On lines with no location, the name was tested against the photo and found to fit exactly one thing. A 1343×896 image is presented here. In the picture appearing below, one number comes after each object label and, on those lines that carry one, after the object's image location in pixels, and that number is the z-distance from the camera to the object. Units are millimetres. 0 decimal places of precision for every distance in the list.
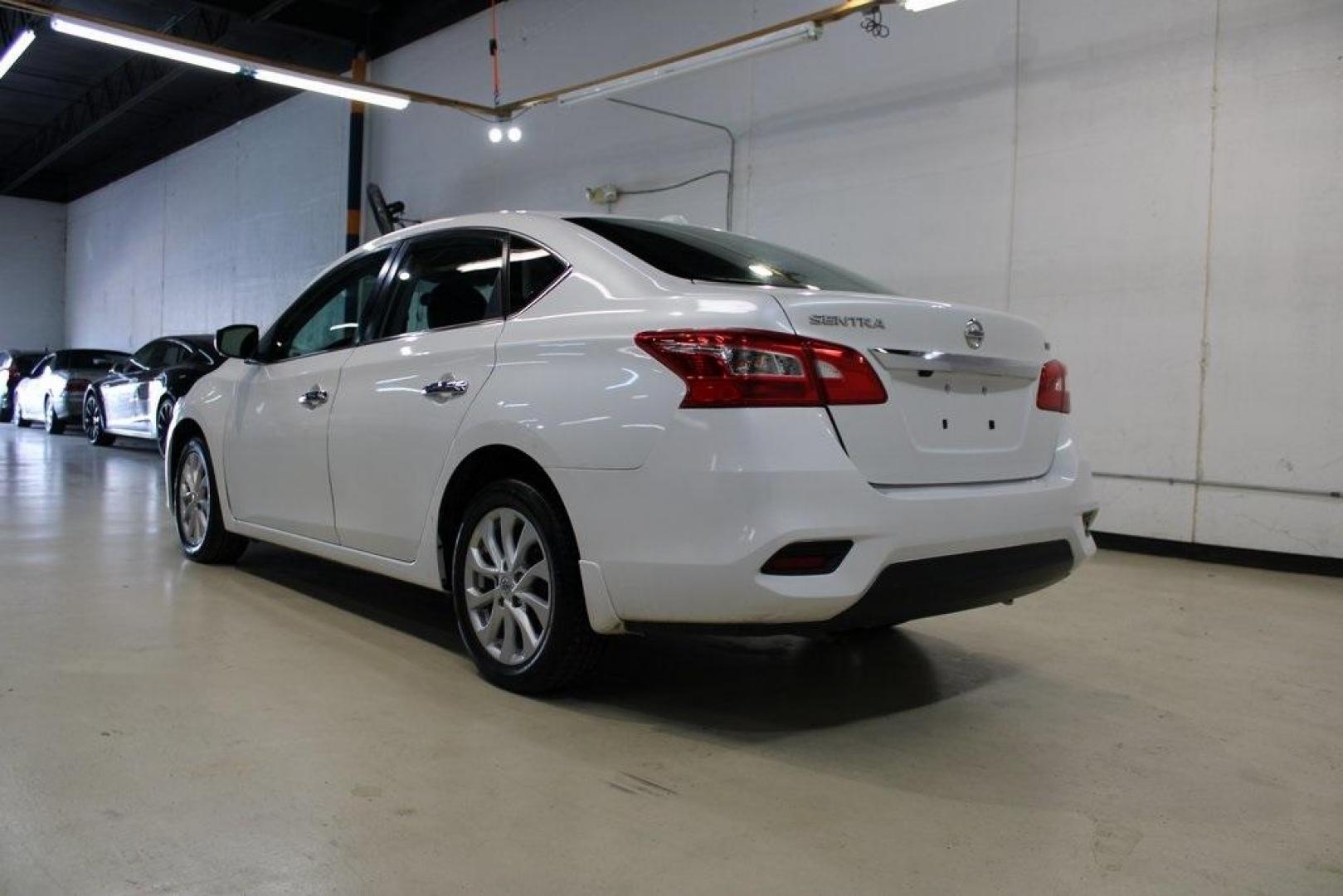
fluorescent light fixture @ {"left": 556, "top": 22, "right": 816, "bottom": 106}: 5906
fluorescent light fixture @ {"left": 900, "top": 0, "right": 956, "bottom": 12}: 5238
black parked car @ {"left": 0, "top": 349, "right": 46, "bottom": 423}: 16625
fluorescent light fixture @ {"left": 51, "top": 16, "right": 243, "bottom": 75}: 7426
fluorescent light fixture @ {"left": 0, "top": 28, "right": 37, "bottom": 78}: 10375
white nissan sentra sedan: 2229
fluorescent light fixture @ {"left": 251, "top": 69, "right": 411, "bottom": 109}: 8216
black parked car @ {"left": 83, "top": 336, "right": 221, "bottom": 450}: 9766
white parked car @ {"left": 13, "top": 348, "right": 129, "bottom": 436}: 13523
